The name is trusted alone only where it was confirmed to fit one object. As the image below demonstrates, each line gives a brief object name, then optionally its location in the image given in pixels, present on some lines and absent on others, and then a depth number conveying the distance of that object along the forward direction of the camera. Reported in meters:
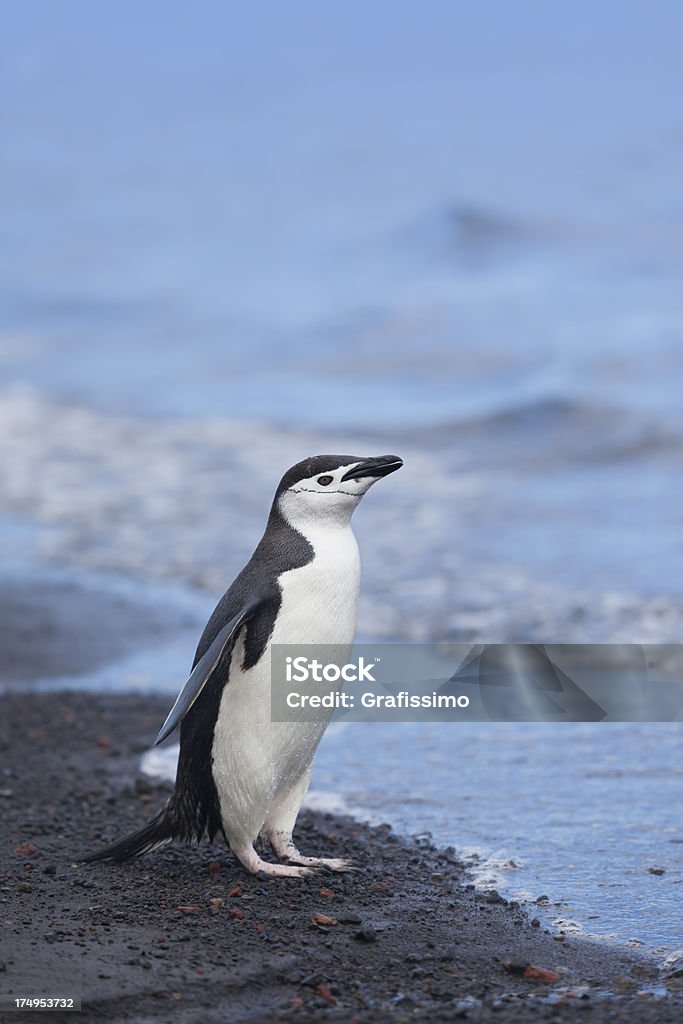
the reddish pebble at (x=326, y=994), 6.43
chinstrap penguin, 8.38
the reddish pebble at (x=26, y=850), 9.12
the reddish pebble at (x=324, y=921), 7.55
